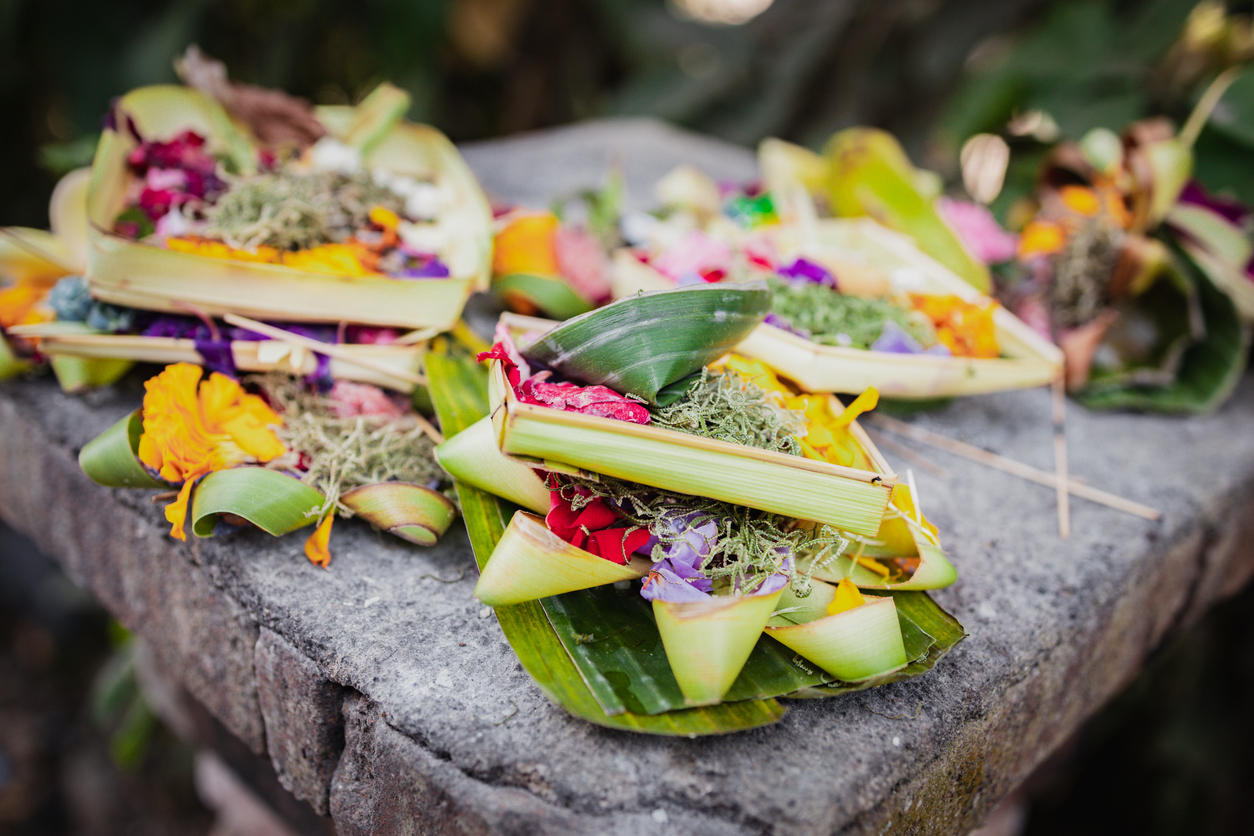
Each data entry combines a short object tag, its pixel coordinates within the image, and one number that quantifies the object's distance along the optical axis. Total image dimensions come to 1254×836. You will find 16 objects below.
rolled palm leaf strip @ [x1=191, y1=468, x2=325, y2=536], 0.38
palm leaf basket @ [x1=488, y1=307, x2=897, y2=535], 0.34
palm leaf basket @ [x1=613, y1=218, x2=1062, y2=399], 0.44
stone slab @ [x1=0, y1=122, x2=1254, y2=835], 0.34
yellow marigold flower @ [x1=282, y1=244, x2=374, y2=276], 0.44
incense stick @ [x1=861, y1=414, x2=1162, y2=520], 0.47
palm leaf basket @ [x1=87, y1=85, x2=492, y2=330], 0.42
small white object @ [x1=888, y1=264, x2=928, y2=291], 0.52
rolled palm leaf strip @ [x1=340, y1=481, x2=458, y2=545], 0.40
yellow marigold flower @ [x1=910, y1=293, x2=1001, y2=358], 0.49
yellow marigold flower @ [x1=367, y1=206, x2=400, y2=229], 0.49
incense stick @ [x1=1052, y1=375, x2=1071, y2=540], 0.46
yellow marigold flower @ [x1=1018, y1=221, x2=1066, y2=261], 0.59
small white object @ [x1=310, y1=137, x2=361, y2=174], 0.52
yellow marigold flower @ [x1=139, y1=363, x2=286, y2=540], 0.39
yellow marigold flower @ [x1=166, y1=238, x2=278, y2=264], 0.43
